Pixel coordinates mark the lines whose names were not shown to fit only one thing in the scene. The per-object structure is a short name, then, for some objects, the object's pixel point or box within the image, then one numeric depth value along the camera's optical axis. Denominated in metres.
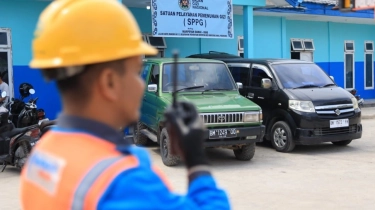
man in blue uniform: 1.31
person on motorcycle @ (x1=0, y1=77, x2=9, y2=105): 11.16
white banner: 12.74
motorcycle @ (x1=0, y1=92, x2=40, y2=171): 8.30
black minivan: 9.97
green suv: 8.70
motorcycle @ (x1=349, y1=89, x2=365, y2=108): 14.03
